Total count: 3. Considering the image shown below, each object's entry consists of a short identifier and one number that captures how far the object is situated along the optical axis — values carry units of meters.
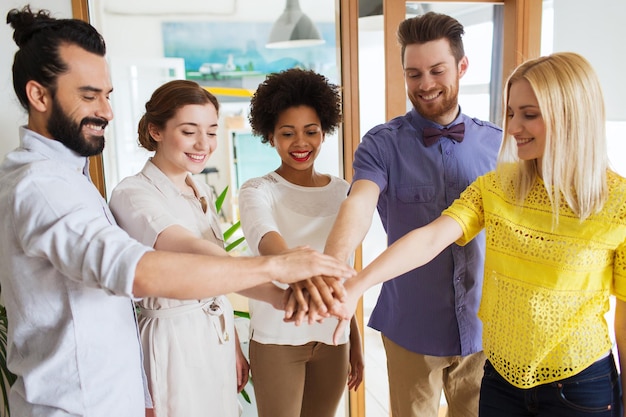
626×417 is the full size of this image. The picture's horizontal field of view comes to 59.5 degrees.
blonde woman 1.50
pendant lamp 2.73
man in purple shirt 1.96
